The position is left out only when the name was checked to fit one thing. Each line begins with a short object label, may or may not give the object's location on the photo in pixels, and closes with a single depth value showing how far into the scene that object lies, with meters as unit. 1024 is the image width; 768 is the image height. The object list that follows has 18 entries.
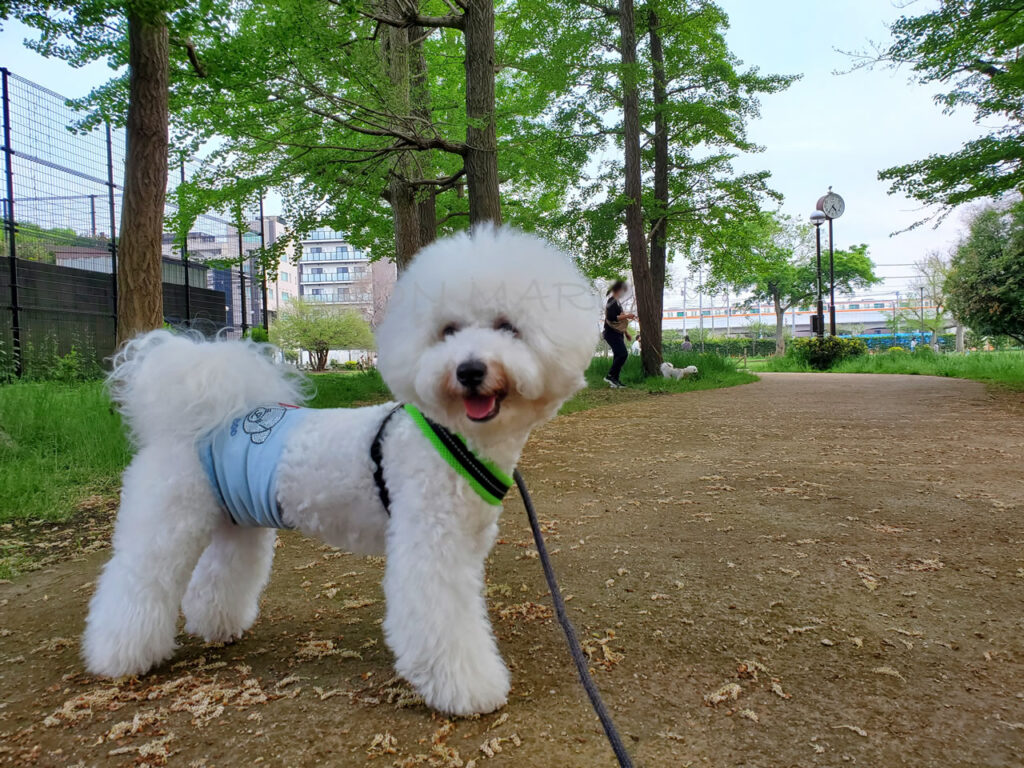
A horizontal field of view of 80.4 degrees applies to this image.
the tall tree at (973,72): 6.96
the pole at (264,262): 7.18
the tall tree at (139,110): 4.08
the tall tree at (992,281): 14.52
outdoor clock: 17.61
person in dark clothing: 9.82
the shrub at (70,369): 8.76
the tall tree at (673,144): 10.88
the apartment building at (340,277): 48.00
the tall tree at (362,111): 4.51
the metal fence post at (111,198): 10.20
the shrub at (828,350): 16.98
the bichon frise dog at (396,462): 1.71
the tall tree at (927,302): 32.03
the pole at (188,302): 13.43
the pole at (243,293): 14.92
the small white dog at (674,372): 10.99
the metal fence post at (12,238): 8.16
